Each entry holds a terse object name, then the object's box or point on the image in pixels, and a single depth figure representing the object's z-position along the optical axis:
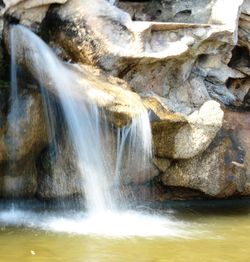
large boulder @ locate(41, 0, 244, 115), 8.51
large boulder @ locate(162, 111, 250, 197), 9.00
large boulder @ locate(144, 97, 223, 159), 8.49
